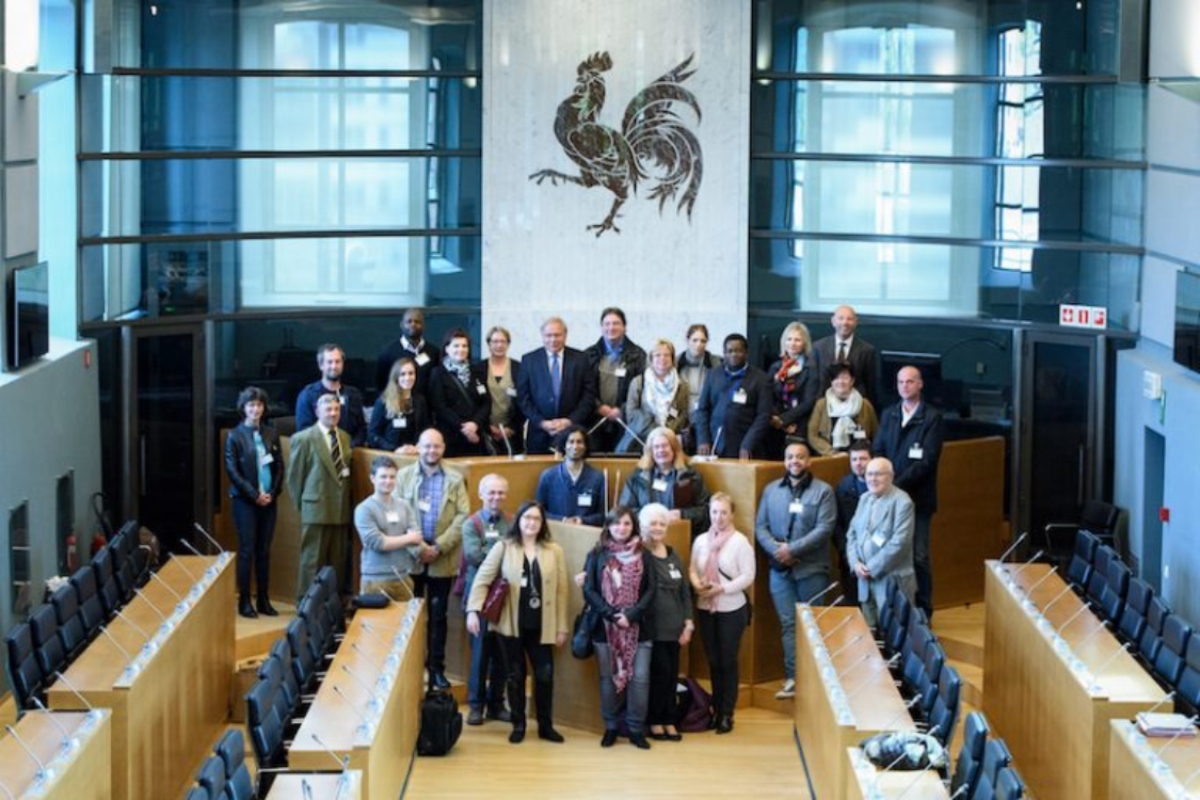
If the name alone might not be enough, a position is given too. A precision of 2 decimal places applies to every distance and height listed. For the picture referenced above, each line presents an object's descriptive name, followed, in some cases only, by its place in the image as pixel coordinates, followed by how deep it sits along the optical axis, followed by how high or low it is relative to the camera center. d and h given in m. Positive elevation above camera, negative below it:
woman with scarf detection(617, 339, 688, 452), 14.55 -1.05
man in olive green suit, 14.54 -1.59
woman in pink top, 13.42 -2.05
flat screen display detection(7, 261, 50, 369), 14.18 -0.55
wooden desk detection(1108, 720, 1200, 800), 9.49 -2.18
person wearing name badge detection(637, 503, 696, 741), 13.00 -2.04
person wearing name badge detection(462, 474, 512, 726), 13.29 -1.86
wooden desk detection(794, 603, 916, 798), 10.77 -2.22
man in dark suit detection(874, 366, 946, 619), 14.37 -1.30
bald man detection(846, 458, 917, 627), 13.48 -1.74
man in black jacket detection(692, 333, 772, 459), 14.43 -1.05
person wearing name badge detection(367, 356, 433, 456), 14.46 -1.13
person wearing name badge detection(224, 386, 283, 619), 14.77 -1.62
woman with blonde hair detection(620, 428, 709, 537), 13.81 -1.47
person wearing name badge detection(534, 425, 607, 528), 13.84 -1.51
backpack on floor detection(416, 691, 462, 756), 12.88 -2.71
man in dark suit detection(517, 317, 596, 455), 14.66 -0.95
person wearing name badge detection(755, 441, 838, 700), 13.77 -1.76
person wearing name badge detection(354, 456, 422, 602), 13.50 -1.76
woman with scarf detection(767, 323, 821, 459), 14.76 -0.95
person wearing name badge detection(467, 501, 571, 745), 13.02 -1.97
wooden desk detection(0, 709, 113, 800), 9.41 -2.20
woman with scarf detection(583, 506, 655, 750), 12.91 -2.10
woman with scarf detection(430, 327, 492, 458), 14.70 -1.05
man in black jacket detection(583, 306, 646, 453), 14.83 -0.84
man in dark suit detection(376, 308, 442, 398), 15.03 -0.78
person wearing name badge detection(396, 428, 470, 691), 13.73 -1.68
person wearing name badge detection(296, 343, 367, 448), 14.66 -1.06
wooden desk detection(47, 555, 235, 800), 10.96 -2.30
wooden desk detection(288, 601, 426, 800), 10.30 -2.26
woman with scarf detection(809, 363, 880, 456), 14.66 -1.13
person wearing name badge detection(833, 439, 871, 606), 13.86 -1.51
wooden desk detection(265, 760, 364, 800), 9.74 -2.33
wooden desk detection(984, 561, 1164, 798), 10.83 -2.21
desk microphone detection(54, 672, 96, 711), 10.89 -2.16
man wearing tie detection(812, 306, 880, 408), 15.20 -0.74
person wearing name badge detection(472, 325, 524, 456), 14.91 -1.00
